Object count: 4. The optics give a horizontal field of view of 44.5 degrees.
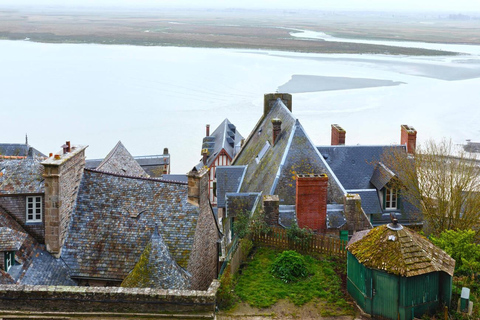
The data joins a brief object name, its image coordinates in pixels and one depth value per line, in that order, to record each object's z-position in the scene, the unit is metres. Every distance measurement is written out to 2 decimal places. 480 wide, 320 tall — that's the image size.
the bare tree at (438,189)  26.03
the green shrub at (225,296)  15.48
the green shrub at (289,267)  17.56
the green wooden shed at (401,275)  14.53
